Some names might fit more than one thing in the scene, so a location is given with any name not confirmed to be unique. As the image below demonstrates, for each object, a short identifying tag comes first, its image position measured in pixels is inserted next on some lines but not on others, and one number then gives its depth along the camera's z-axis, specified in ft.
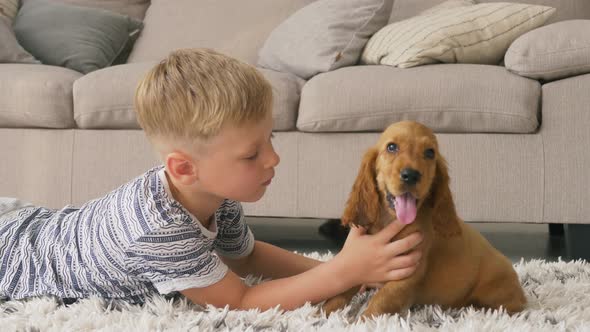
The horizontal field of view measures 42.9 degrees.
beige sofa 7.64
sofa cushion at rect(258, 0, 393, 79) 9.14
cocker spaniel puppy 4.09
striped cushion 8.40
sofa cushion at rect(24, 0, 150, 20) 12.52
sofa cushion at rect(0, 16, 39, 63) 10.50
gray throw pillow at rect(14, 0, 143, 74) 11.18
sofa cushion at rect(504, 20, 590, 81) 7.69
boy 4.51
